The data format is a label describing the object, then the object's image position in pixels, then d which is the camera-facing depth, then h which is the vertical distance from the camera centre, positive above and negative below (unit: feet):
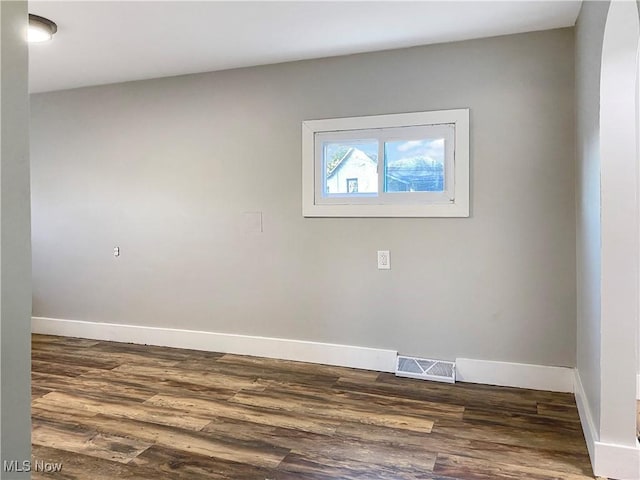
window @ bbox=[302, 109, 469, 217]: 10.27 +1.51
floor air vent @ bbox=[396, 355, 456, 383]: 10.26 -3.08
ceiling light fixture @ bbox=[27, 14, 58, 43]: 8.93 +4.00
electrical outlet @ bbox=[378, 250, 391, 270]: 10.87 -0.68
